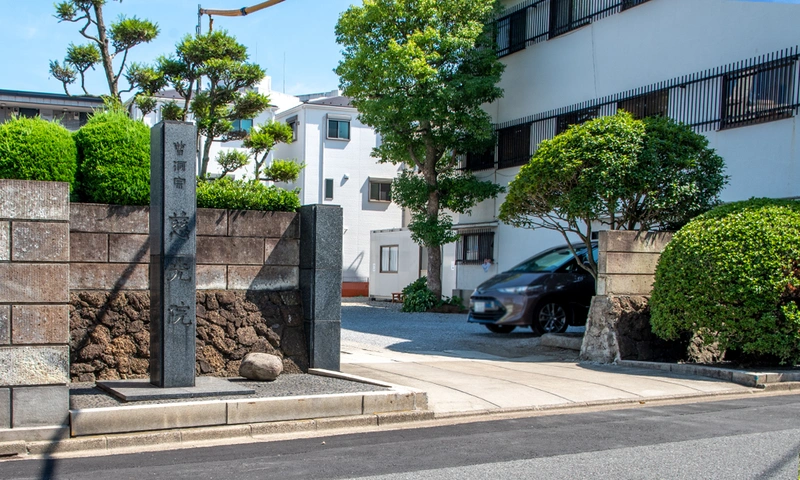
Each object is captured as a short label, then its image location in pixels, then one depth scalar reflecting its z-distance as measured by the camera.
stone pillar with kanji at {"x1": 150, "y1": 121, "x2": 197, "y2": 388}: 8.00
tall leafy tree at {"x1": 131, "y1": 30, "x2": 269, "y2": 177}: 18.62
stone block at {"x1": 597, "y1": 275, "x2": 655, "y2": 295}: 11.69
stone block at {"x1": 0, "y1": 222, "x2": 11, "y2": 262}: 6.62
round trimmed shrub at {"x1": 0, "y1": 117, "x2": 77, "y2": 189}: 7.95
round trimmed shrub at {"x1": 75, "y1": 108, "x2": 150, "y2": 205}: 8.69
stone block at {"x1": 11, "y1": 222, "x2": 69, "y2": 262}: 6.67
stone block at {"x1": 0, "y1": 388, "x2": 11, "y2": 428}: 6.52
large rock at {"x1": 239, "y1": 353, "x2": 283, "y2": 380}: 8.62
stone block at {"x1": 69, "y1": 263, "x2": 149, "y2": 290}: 8.70
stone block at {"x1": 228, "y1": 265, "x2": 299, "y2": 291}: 9.58
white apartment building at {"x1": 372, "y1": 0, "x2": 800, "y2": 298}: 15.01
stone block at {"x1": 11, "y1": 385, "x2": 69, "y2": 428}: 6.55
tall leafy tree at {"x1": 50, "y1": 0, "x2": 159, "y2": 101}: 20.19
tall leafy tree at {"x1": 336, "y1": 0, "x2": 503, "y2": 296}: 21.81
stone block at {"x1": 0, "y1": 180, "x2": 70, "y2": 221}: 6.65
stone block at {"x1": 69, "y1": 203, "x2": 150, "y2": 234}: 8.70
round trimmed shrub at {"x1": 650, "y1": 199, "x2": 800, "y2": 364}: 10.16
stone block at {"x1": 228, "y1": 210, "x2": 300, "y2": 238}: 9.58
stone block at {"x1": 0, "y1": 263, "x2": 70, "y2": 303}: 6.61
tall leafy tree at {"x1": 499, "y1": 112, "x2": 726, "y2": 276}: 12.03
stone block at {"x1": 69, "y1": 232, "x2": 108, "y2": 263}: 8.70
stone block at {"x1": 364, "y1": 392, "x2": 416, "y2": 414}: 7.76
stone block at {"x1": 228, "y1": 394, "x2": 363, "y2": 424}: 7.19
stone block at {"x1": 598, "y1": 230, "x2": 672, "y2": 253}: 11.62
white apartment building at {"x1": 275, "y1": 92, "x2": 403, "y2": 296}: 35.44
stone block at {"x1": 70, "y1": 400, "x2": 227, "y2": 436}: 6.62
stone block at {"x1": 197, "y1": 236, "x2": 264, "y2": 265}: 9.38
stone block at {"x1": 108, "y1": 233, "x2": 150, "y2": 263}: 8.85
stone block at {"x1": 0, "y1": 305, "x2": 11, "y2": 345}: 6.55
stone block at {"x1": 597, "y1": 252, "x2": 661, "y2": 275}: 11.66
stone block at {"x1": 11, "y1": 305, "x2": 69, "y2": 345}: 6.60
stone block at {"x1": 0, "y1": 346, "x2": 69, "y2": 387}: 6.54
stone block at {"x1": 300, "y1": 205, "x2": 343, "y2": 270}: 9.74
